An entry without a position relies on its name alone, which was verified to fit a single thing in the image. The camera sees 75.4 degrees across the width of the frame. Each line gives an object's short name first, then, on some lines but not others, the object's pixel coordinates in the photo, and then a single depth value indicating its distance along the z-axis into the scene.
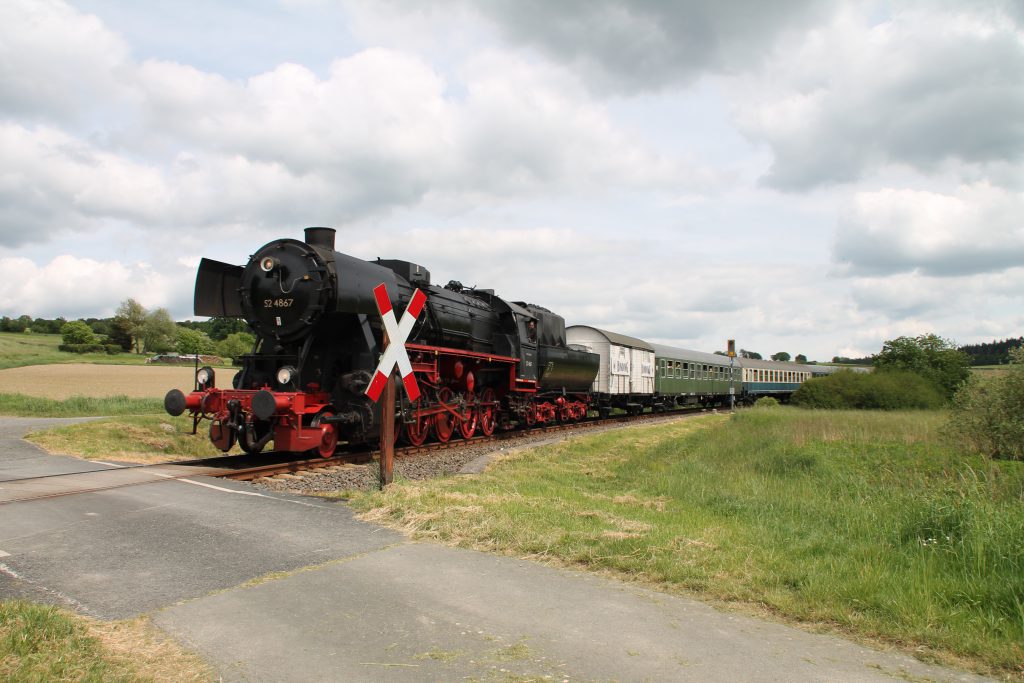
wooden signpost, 8.46
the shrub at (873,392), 28.53
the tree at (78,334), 84.95
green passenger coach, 34.16
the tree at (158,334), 94.75
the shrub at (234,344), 79.88
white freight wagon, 27.69
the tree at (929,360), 32.44
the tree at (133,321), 94.31
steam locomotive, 11.58
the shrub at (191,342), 96.88
